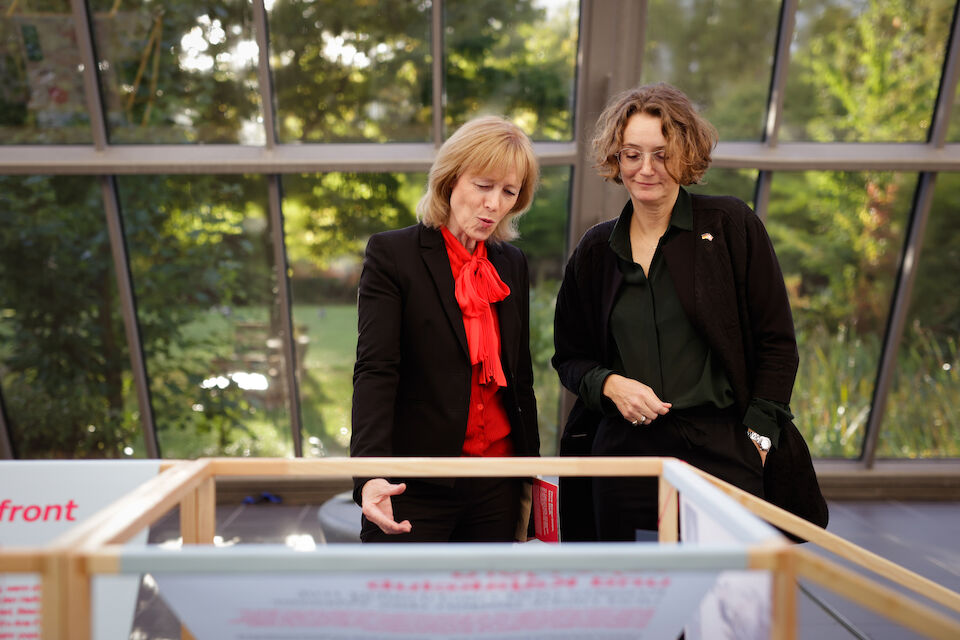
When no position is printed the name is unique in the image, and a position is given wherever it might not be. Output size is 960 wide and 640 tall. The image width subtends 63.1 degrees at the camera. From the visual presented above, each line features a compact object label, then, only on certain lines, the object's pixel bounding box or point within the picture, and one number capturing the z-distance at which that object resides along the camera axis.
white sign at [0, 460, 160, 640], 1.27
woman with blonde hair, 1.55
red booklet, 1.66
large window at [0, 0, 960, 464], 3.84
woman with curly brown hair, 1.65
